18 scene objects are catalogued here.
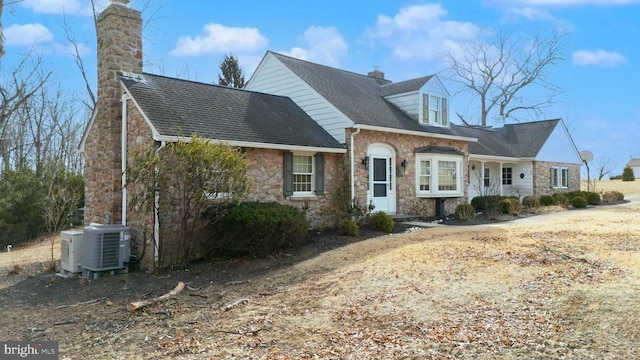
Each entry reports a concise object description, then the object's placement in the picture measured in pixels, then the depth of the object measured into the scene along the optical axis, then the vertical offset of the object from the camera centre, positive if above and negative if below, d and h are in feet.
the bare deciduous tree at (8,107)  76.74 +15.56
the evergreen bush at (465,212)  51.80 -1.97
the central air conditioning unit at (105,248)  29.96 -3.62
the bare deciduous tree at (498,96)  119.44 +28.58
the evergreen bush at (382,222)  43.24 -2.64
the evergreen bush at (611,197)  79.10 -0.30
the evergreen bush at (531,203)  62.69 -1.10
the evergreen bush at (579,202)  66.80 -1.01
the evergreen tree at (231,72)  105.42 +29.47
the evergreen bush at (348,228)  40.39 -3.00
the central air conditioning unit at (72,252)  30.71 -3.96
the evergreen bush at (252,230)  31.91 -2.58
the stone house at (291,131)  35.76 +6.20
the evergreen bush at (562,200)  66.28 -0.71
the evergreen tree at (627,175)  153.33 +7.09
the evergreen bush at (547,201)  68.23 -0.88
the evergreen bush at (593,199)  73.51 -0.61
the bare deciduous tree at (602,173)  204.05 +10.33
